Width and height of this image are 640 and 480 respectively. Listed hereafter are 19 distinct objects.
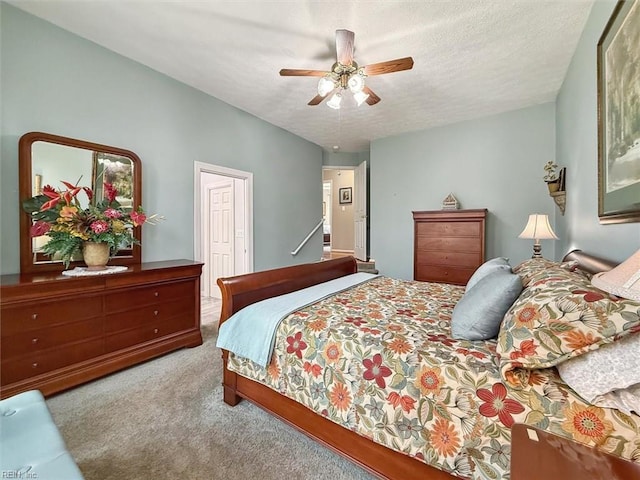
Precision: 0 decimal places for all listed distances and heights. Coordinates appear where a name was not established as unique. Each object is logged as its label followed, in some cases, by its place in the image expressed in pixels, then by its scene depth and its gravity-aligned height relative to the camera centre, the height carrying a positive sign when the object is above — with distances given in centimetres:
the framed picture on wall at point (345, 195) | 784 +123
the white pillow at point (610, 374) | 73 -40
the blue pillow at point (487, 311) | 120 -34
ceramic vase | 208 -14
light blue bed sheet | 147 -53
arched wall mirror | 203 +55
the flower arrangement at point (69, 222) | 191 +11
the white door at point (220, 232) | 419 +7
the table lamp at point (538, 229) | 252 +6
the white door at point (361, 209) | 531 +55
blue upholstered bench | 76 -67
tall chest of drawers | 346 -12
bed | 80 -55
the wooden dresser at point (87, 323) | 168 -65
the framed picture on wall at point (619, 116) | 124 +62
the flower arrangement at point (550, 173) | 290 +71
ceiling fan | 202 +132
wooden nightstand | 61 -54
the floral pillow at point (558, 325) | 75 -28
